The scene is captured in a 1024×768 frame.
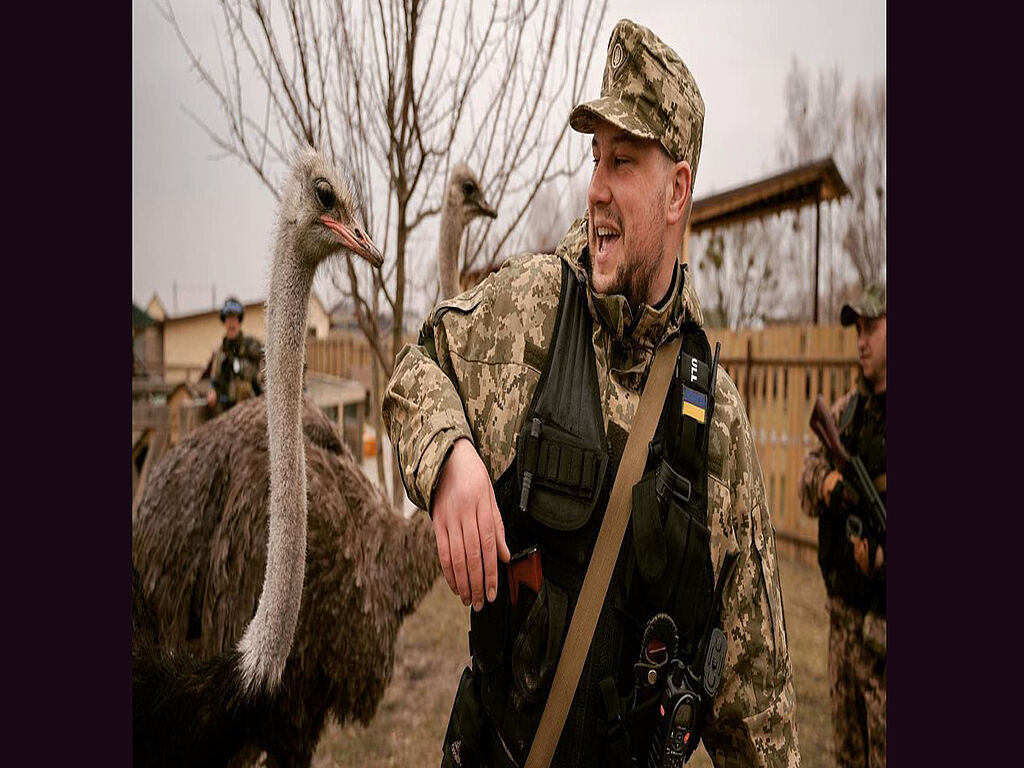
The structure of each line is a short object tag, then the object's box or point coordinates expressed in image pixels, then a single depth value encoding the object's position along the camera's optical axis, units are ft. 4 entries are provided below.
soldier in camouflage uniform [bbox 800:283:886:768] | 8.93
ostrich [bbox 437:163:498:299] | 7.64
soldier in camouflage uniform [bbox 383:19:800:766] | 4.91
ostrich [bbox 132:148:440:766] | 7.07
